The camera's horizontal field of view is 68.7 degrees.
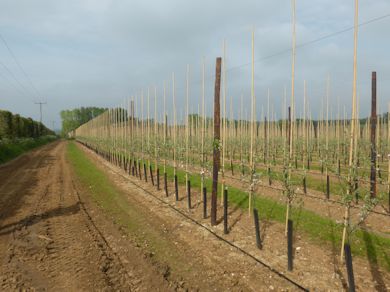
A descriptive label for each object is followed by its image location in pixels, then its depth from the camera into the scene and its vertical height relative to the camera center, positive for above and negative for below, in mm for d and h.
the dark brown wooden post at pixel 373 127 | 9703 +238
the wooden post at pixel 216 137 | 7227 -31
